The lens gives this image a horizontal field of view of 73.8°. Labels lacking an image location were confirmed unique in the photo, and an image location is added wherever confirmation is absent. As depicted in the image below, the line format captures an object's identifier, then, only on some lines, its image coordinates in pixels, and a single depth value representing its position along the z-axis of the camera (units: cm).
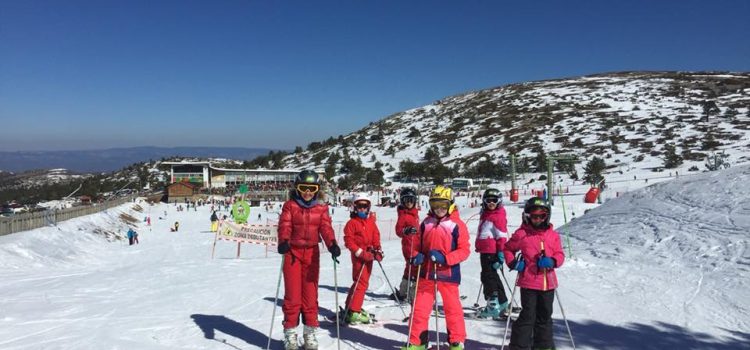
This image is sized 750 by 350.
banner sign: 1720
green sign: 2207
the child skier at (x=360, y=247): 664
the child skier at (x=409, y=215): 730
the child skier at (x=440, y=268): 516
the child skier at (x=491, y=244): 648
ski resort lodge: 8231
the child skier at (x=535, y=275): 499
